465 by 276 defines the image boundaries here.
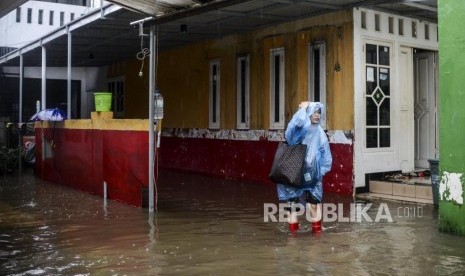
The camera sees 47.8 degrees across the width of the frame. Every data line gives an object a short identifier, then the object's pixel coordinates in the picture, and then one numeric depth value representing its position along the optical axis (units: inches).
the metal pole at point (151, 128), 324.8
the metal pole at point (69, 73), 500.1
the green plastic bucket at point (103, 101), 384.0
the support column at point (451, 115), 246.1
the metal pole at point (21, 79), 684.8
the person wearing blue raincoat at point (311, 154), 251.9
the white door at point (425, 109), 463.5
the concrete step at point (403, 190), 358.0
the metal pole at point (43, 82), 554.9
